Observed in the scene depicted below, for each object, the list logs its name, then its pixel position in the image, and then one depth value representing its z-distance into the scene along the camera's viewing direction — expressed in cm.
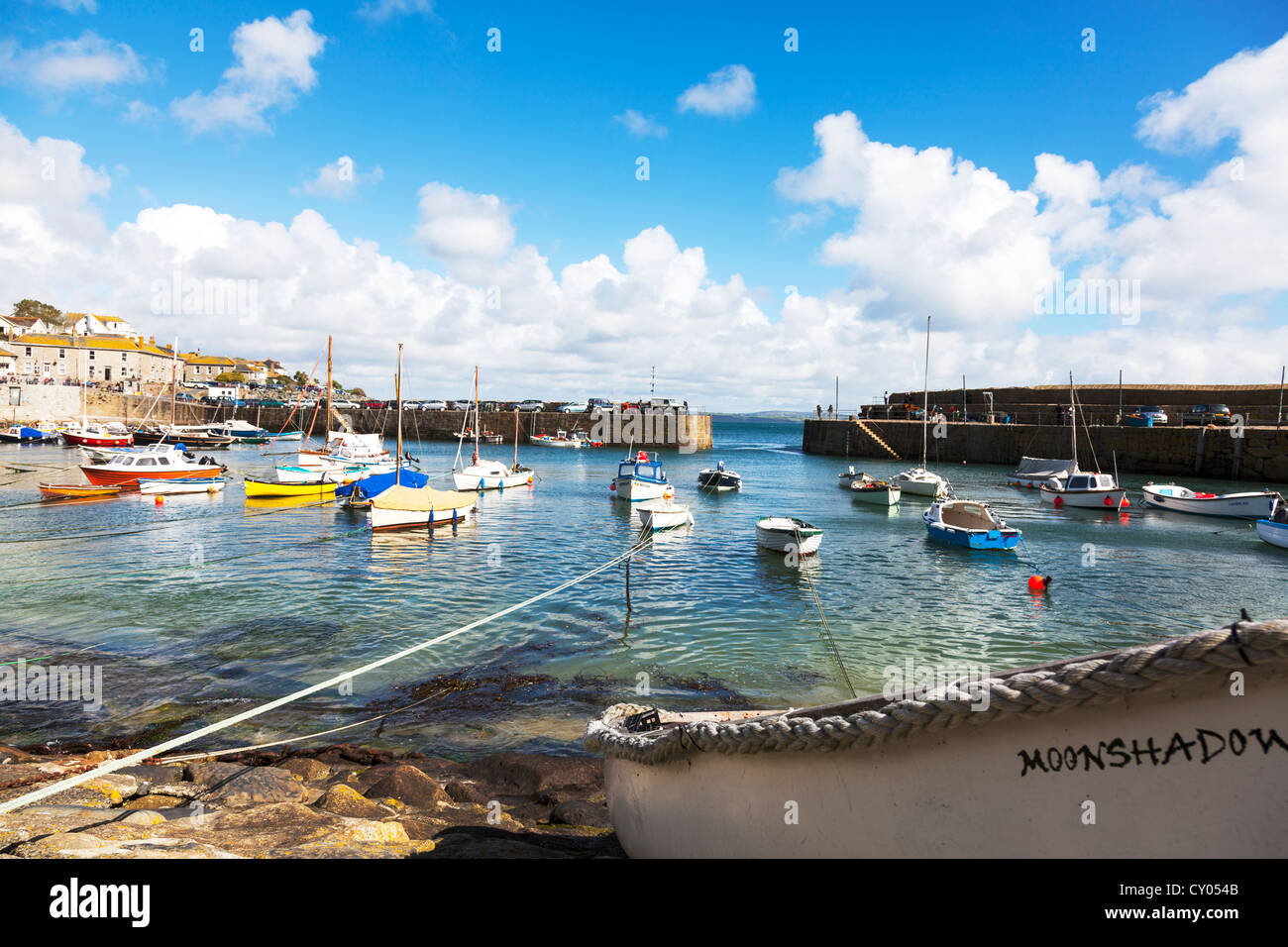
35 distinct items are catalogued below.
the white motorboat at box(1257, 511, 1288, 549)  2631
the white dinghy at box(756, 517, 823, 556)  2356
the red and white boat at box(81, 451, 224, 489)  3662
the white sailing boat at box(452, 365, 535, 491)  4428
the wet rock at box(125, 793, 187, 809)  652
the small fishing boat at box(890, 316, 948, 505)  4328
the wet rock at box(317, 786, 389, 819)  646
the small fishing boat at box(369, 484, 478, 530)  2816
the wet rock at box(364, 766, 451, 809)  722
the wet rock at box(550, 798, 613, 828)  709
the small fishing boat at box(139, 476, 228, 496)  3656
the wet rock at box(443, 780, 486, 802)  768
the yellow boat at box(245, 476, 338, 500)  3616
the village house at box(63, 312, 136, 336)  13800
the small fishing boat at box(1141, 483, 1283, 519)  3303
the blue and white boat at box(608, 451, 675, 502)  3806
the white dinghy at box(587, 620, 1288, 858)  239
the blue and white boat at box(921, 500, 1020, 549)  2519
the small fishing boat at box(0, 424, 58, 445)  7100
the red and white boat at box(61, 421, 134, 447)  5912
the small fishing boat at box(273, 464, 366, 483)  3722
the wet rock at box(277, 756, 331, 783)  807
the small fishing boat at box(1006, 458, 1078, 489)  4919
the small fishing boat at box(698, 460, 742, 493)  5012
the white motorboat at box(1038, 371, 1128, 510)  3716
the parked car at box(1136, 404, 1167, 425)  5869
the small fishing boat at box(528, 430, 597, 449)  9956
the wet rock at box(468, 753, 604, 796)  833
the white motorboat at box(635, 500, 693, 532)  2958
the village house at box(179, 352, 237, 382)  15562
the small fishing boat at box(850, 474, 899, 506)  4109
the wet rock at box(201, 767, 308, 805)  668
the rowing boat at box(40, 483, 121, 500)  3406
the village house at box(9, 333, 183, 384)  11112
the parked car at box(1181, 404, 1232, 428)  5604
